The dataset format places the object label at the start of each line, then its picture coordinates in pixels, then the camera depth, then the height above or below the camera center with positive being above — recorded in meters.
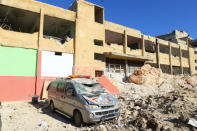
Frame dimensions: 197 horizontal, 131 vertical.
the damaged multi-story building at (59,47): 13.05 +2.85
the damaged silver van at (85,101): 5.37 -1.19
